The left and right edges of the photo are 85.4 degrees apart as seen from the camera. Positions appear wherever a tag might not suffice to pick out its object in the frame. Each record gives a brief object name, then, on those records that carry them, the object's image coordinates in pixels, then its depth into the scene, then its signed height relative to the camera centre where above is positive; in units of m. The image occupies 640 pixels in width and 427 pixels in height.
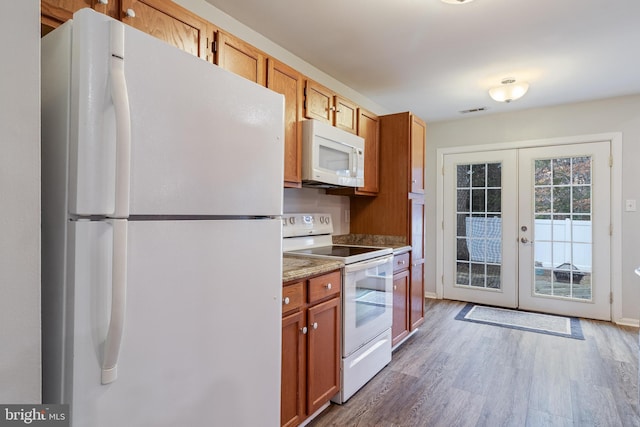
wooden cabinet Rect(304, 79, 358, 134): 2.42 +0.82
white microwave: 2.34 +0.43
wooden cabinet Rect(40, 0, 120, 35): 1.20 +0.72
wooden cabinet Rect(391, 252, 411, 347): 2.91 -0.73
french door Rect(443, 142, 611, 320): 3.81 -0.16
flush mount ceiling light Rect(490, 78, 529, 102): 3.17 +1.15
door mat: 3.49 -1.15
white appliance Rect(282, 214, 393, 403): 2.20 -0.57
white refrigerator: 0.85 -0.05
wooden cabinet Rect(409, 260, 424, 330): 3.23 -0.79
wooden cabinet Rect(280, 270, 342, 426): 1.74 -0.72
